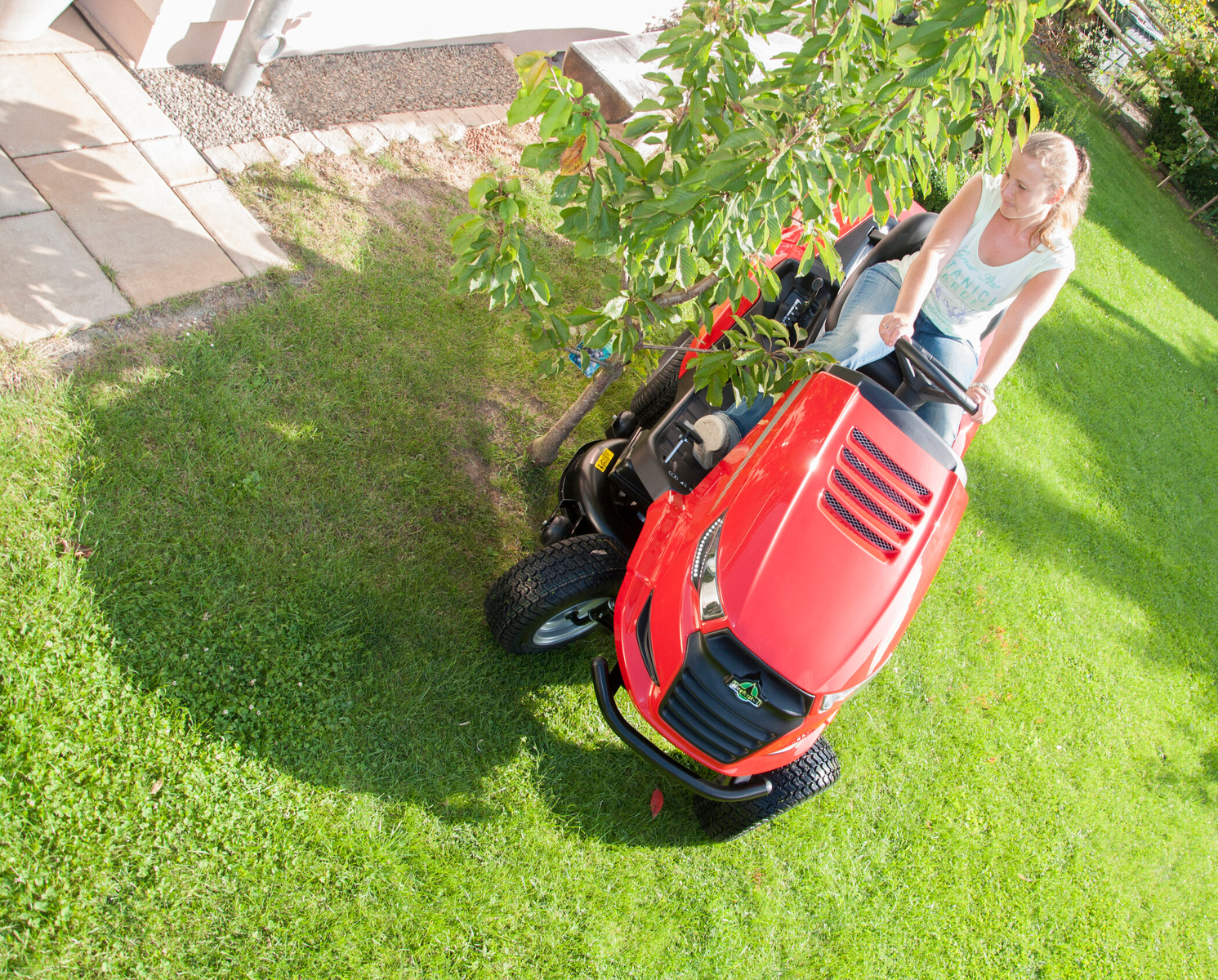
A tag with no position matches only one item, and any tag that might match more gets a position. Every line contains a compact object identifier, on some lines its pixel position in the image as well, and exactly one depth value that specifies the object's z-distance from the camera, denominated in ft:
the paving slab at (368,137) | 13.21
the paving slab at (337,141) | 12.82
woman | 9.10
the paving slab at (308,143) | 12.54
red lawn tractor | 7.28
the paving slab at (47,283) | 9.12
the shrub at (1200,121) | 35.91
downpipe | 11.18
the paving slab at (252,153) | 11.89
